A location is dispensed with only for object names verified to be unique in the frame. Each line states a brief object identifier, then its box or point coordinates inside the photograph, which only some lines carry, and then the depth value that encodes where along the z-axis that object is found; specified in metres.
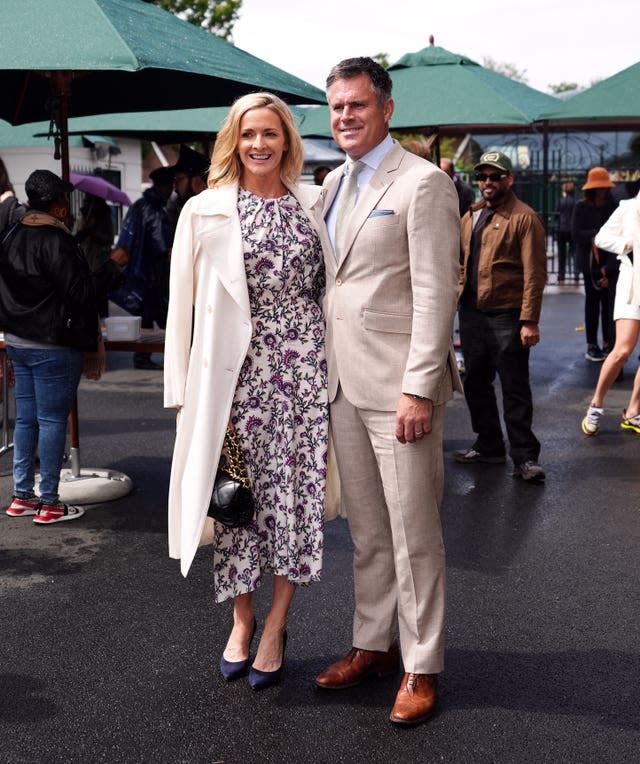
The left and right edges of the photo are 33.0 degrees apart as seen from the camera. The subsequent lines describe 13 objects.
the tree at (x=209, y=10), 24.73
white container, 6.61
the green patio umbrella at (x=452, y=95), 9.70
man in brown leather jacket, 6.88
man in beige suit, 3.51
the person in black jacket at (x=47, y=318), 5.84
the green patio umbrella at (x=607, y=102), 9.37
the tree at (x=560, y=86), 72.75
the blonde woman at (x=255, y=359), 3.79
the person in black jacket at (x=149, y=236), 10.55
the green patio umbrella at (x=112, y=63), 4.95
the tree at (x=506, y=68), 73.71
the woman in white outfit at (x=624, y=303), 7.92
